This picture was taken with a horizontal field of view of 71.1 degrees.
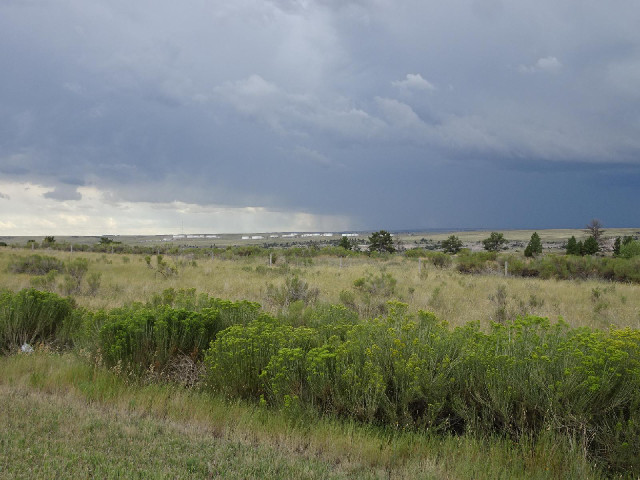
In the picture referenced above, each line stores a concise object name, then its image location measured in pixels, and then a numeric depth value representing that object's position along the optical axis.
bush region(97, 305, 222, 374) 6.92
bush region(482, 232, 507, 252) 66.44
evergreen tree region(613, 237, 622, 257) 49.99
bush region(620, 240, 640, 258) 37.03
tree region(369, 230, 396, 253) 62.13
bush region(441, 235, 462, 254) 65.44
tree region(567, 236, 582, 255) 49.28
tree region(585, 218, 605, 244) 62.50
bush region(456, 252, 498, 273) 30.52
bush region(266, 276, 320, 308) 15.02
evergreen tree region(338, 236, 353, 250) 63.05
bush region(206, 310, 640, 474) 4.42
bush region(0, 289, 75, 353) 8.43
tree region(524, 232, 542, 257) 46.18
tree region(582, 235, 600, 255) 49.19
